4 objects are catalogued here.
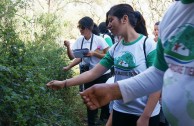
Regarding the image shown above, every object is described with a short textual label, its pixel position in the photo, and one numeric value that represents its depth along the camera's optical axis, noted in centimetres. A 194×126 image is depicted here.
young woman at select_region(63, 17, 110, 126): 289
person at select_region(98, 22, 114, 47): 398
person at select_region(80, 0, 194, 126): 65
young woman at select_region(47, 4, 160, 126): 142
